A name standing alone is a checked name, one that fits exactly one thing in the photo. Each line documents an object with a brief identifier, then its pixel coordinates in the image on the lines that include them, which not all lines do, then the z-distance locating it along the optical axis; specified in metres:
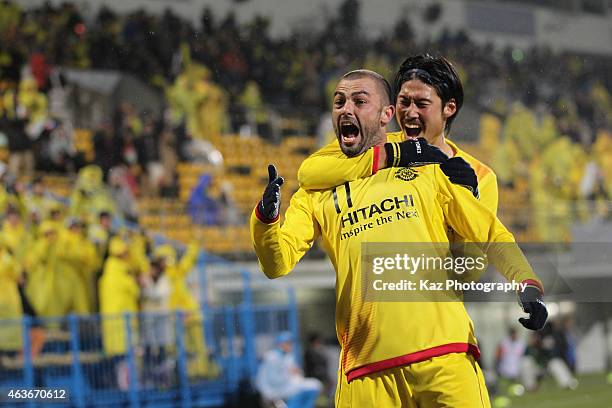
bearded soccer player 5.57
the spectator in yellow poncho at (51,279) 15.05
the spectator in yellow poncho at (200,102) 14.09
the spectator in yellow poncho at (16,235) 14.95
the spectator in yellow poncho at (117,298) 14.90
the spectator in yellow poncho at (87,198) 15.90
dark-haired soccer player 5.89
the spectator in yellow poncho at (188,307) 15.76
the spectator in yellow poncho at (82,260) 15.31
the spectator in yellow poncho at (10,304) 14.30
